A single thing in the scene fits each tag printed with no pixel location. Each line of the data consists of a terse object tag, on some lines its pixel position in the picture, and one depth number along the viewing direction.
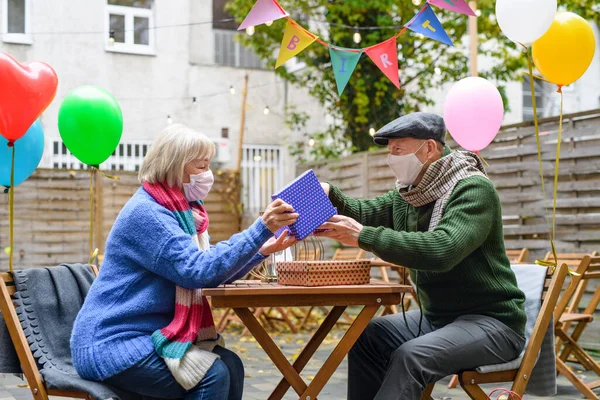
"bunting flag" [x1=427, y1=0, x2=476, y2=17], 5.54
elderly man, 2.92
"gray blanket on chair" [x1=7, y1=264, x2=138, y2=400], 3.02
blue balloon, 4.16
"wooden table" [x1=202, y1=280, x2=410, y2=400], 2.86
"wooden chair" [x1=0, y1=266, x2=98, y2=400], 2.92
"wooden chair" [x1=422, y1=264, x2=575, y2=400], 3.05
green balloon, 5.06
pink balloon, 5.45
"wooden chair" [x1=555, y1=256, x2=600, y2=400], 4.78
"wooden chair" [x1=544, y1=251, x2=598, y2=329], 5.91
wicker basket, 2.95
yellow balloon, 4.68
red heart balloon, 3.84
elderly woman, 2.76
